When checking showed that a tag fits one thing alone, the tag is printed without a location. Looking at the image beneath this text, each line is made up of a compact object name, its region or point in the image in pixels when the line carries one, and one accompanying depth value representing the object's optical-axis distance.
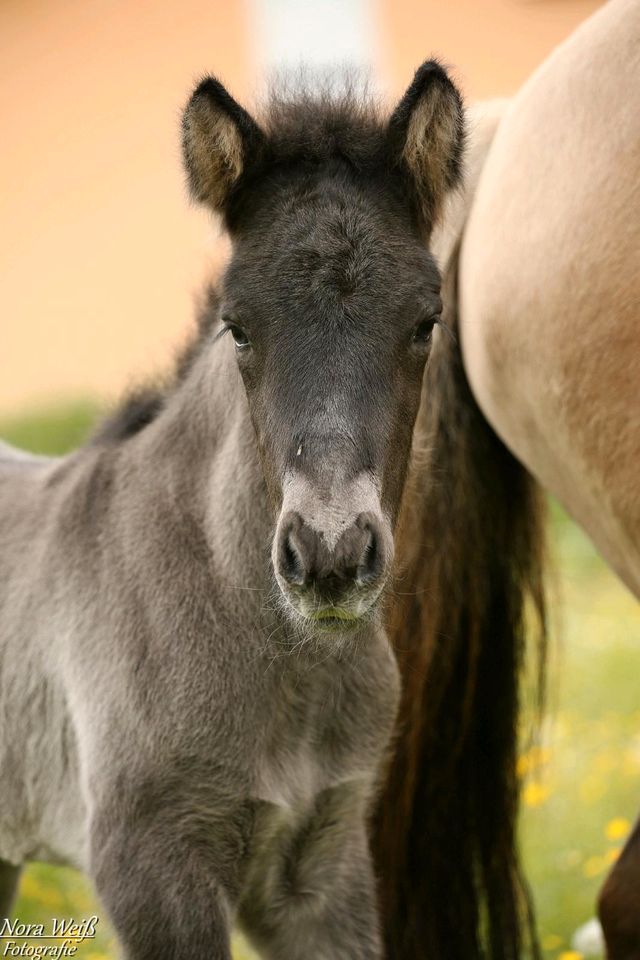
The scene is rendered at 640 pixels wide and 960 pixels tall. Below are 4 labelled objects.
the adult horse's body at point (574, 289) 5.82
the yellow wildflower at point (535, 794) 9.75
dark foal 4.97
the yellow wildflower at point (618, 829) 9.66
